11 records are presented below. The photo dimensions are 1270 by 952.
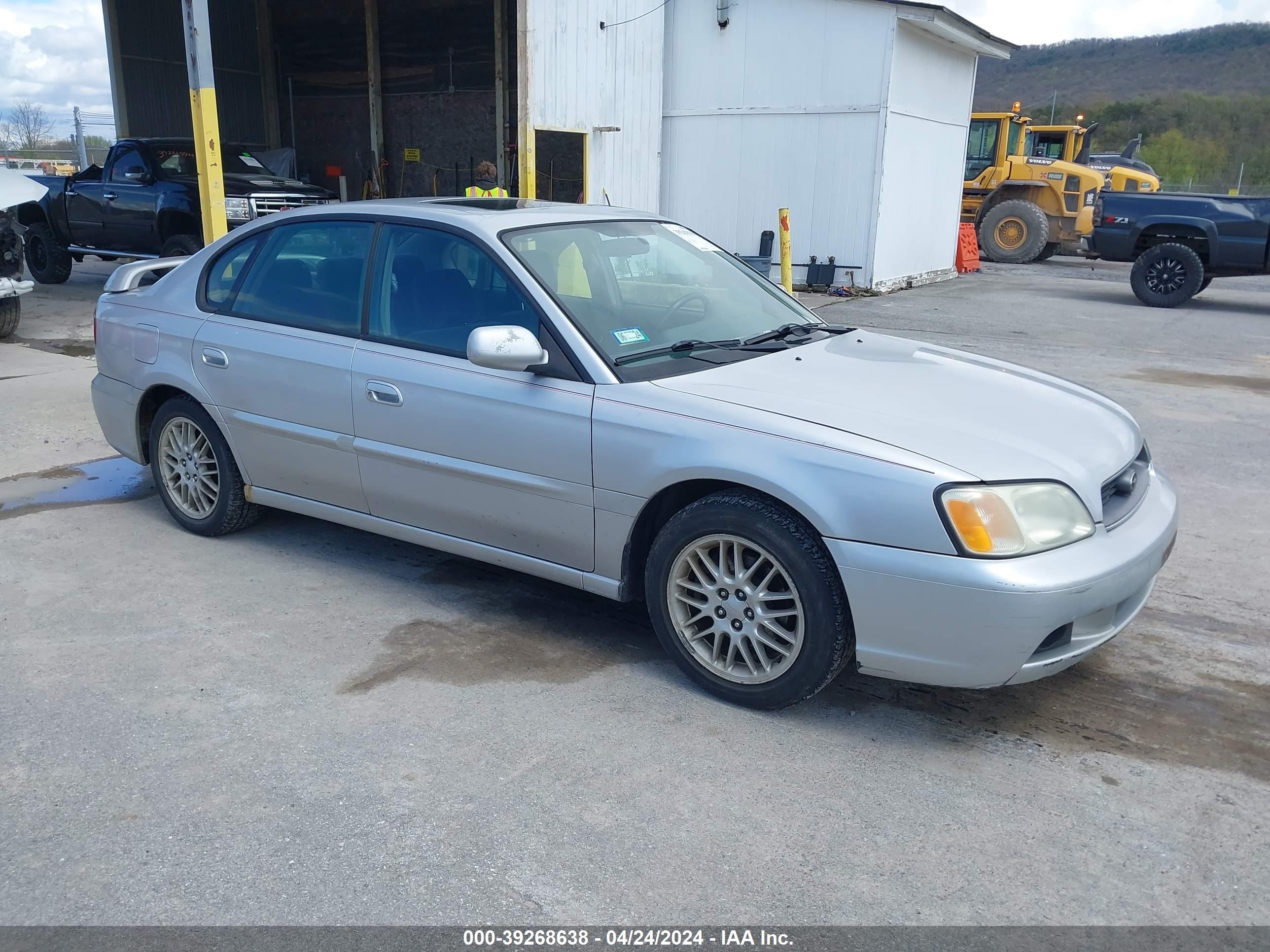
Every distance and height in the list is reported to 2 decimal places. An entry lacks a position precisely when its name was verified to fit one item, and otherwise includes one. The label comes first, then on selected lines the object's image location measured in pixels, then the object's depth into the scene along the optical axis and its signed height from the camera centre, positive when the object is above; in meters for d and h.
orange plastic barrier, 20.17 -1.48
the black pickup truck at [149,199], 13.27 -0.56
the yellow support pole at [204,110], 9.49 +0.40
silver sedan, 3.11 -0.93
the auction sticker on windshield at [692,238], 4.84 -0.33
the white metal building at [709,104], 14.51 +0.91
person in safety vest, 10.55 -0.21
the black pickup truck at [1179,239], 13.44 -0.80
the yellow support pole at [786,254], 12.28 -1.01
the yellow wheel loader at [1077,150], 23.98 +0.54
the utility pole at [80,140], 23.73 +0.25
